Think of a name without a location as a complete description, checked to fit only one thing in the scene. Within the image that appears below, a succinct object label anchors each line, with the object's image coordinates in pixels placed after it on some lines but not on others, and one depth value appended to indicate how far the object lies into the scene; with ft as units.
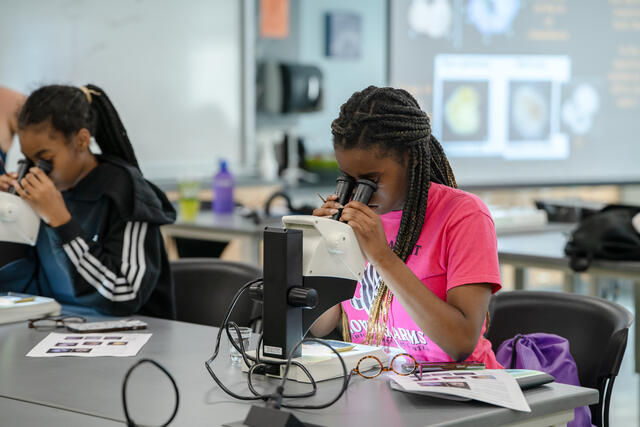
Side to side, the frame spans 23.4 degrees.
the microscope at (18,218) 12.30
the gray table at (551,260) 16.11
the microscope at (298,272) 10.37
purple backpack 11.42
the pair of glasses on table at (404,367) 10.58
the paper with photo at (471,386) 9.94
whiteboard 21.73
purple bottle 22.11
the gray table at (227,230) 18.89
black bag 16.23
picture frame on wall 27.99
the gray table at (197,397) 9.78
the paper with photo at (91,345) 11.35
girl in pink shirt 10.93
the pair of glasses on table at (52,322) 12.31
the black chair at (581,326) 11.57
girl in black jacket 12.76
